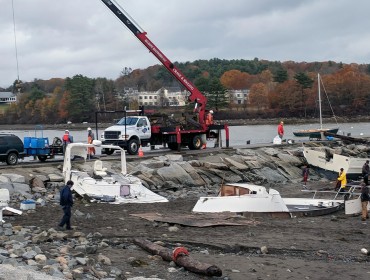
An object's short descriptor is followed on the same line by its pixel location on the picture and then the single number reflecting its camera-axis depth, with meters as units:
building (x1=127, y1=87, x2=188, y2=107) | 157.46
